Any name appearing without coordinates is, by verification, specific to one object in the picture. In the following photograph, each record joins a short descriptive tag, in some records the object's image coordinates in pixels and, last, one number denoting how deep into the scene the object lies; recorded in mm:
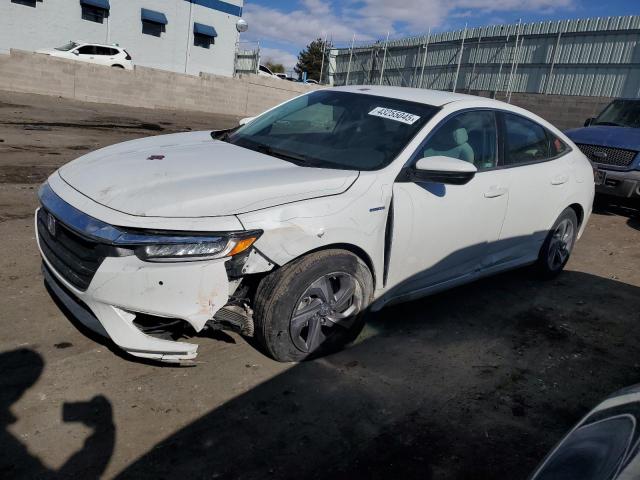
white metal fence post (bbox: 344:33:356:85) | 31709
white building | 22609
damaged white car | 2600
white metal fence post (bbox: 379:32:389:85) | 29734
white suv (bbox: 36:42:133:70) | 21391
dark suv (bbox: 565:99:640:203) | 7770
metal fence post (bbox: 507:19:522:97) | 22656
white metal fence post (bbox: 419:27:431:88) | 27297
